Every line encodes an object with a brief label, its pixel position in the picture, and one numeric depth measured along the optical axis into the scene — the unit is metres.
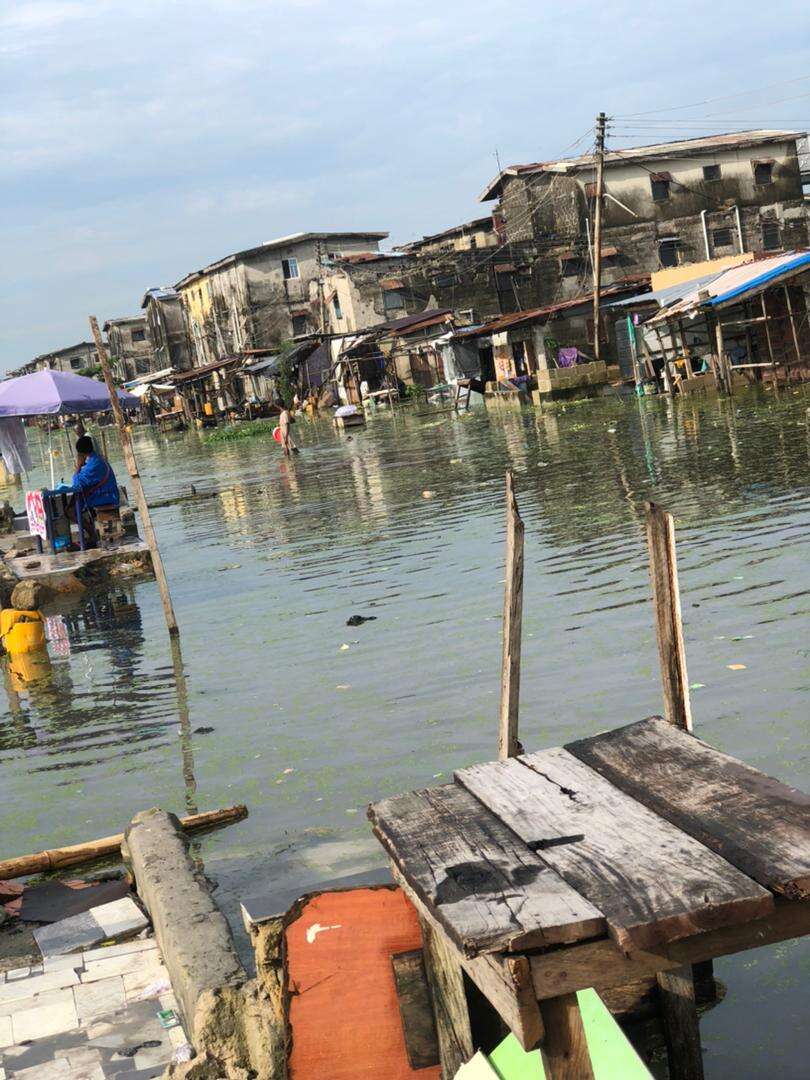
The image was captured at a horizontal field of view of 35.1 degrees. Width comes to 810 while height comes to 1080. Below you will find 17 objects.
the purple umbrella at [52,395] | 15.16
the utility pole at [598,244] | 36.41
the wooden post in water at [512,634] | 5.02
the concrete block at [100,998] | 4.34
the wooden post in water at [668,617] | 4.39
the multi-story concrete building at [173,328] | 80.31
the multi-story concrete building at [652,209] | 53.81
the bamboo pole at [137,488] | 10.90
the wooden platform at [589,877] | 2.52
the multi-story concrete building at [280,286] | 65.50
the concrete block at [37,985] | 4.57
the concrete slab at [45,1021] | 4.23
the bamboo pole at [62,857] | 6.04
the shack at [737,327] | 29.67
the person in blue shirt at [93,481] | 15.65
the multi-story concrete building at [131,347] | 90.56
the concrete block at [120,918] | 5.14
